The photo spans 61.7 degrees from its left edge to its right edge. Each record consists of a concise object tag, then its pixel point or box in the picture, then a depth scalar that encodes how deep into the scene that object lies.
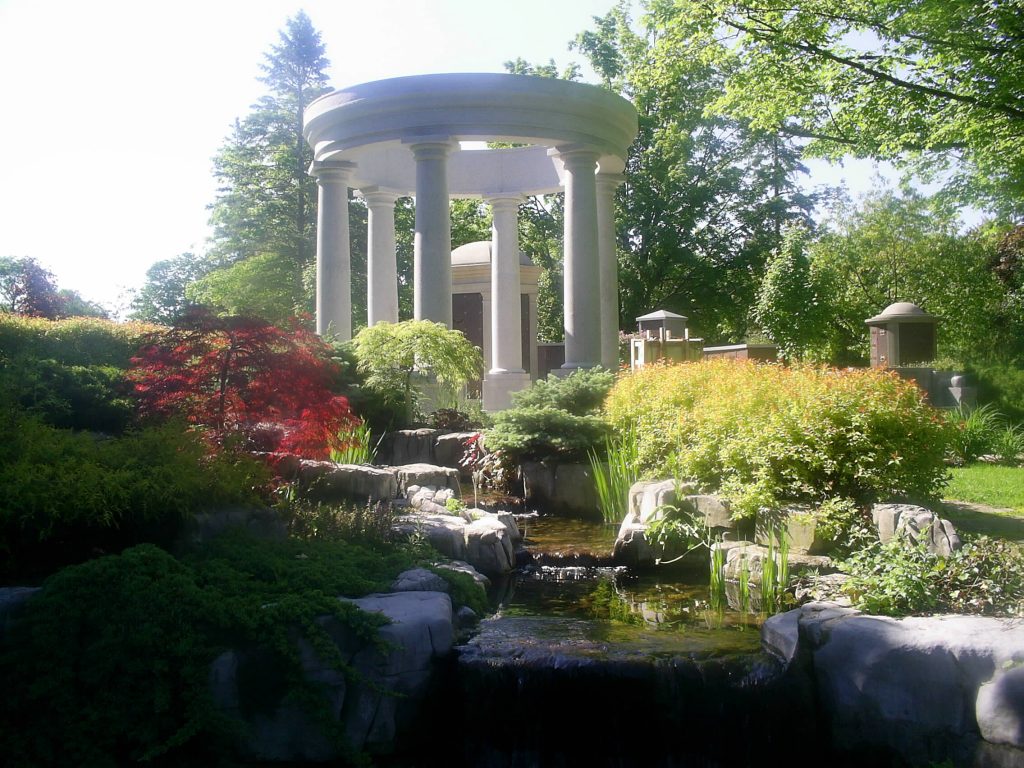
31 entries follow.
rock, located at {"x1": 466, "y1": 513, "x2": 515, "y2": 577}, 8.91
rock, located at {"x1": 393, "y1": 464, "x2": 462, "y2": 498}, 11.22
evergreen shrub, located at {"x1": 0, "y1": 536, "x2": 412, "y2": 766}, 5.09
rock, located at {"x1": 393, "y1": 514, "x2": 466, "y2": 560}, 8.72
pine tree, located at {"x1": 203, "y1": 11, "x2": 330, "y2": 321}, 35.78
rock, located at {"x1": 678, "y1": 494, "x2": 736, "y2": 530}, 9.05
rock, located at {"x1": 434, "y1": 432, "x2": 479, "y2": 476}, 14.52
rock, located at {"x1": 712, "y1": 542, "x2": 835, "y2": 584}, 7.75
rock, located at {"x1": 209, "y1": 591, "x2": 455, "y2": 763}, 5.47
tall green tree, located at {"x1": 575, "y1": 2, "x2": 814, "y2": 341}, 31.98
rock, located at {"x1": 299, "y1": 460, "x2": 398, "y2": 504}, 10.13
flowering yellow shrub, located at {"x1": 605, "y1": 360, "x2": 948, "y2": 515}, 8.52
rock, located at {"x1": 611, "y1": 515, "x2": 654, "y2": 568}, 9.26
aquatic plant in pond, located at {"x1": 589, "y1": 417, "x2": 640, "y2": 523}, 11.44
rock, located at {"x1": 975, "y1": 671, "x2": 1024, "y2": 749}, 4.95
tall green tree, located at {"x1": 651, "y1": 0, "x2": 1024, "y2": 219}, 11.96
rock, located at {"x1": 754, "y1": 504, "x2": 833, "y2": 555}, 8.04
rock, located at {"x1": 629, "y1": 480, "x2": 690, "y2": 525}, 9.52
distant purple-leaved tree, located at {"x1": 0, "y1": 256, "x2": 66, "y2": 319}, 32.74
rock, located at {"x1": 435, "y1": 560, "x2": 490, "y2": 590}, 7.72
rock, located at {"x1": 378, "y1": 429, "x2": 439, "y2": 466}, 14.78
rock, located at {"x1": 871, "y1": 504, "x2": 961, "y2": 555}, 7.07
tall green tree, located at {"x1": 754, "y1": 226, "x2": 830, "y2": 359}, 28.31
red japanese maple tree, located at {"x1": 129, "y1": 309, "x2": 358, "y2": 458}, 8.49
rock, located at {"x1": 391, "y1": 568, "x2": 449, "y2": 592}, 6.82
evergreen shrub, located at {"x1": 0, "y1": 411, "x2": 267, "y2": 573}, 6.51
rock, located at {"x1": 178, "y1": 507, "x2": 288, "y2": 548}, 7.21
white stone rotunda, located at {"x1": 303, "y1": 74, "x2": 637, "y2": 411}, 16.41
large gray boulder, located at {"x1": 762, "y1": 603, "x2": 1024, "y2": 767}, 5.06
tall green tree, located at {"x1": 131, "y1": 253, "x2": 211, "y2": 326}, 46.75
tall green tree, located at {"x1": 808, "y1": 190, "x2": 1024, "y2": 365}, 28.72
